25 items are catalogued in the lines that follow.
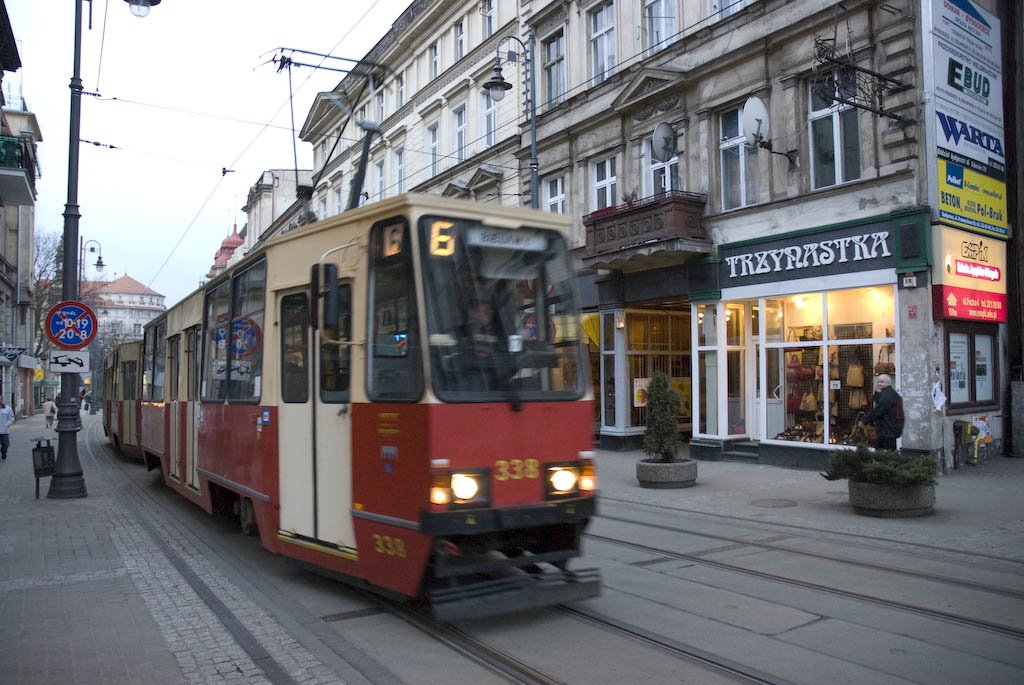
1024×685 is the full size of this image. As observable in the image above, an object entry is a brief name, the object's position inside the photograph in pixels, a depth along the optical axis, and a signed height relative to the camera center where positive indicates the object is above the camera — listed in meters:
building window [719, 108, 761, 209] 17.56 +4.65
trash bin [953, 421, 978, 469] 14.45 -1.18
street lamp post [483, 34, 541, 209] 19.05 +6.73
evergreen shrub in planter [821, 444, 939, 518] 10.16 -1.34
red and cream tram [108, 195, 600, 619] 5.61 -0.18
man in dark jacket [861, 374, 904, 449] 12.57 -0.57
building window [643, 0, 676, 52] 19.67 +8.71
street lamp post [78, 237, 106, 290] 42.46 +6.77
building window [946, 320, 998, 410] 14.55 +0.20
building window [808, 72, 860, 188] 15.32 +4.54
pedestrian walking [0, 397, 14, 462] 20.48 -1.04
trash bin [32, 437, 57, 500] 13.22 -1.18
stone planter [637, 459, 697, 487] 13.59 -1.57
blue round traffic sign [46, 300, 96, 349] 12.99 +1.00
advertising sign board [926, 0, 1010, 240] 14.05 +4.64
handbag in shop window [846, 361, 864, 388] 15.28 +0.01
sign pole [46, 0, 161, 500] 13.43 -0.09
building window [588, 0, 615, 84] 21.86 +9.21
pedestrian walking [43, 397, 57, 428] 36.07 -1.10
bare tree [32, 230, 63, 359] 51.31 +7.26
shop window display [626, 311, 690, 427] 21.39 +0.73
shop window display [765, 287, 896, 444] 14.99 +0.38
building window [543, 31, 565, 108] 23.83 +9.21
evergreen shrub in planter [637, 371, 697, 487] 13.33 -1.10
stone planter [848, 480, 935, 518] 10.27 -1.57
